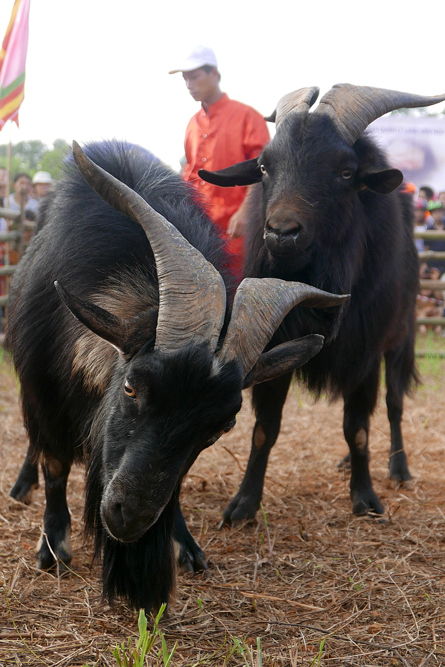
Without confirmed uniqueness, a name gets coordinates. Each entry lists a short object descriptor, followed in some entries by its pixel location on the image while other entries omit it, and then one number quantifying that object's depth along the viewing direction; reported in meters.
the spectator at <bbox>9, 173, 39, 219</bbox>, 10.36
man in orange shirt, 4.67
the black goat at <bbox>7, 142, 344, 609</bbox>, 2.12
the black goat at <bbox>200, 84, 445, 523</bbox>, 3.37
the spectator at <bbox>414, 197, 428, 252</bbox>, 11.98
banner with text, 14.15
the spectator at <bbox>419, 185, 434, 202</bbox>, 13.98
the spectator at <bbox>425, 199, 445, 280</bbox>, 12.03
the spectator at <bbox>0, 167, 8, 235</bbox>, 9.98
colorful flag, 8.47
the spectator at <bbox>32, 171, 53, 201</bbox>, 11.06
